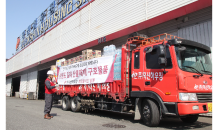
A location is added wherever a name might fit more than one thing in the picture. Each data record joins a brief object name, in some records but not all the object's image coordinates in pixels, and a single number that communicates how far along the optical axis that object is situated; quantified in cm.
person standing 758
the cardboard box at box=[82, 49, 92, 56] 945
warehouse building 885
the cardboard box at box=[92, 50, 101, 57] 879
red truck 522
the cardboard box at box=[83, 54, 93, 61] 930
